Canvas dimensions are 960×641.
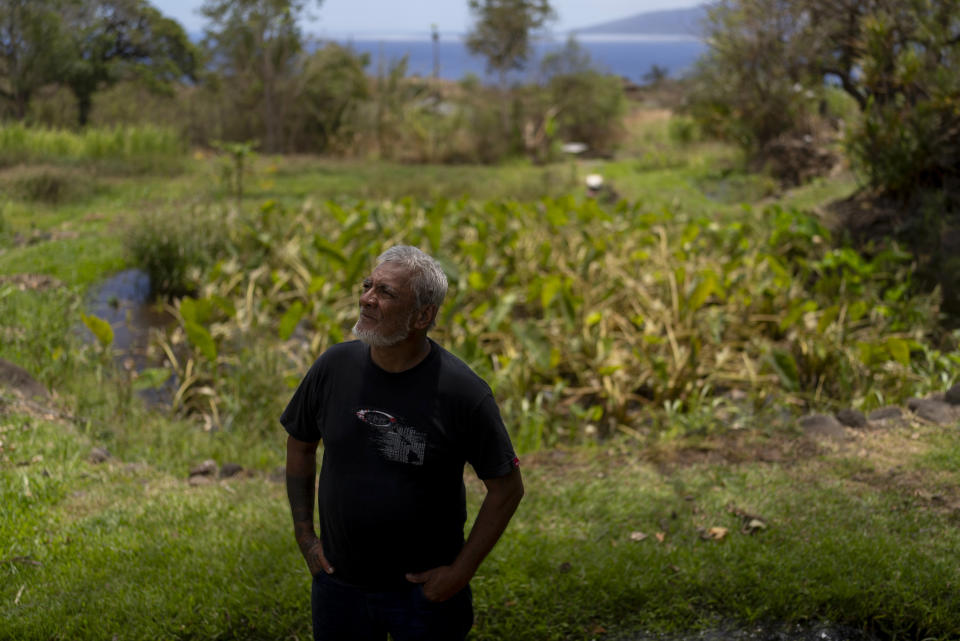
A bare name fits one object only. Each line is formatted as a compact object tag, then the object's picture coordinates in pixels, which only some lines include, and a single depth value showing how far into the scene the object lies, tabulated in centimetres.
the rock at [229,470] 448
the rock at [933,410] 471
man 201
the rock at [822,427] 463
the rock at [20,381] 491
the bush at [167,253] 784
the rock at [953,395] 494
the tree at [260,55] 1736
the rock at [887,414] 481
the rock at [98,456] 435
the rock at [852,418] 477
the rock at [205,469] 442
